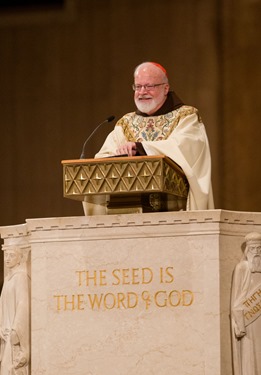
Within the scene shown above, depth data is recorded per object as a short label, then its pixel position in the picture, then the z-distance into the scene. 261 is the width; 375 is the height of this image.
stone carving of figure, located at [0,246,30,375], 14.23
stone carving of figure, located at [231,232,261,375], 13.42
